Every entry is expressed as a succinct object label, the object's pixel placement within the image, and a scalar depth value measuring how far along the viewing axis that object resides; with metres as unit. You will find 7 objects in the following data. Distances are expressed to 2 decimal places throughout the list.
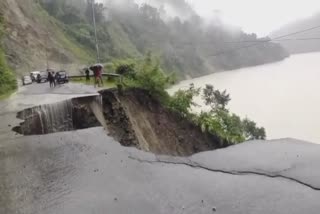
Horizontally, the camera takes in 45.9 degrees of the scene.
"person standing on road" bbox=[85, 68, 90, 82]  20.62
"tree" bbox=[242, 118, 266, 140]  31.02
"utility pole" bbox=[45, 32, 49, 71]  44.17
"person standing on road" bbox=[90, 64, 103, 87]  17.00
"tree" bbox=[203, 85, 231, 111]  31.22
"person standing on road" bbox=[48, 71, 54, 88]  19.84
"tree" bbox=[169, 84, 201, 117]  16.81
